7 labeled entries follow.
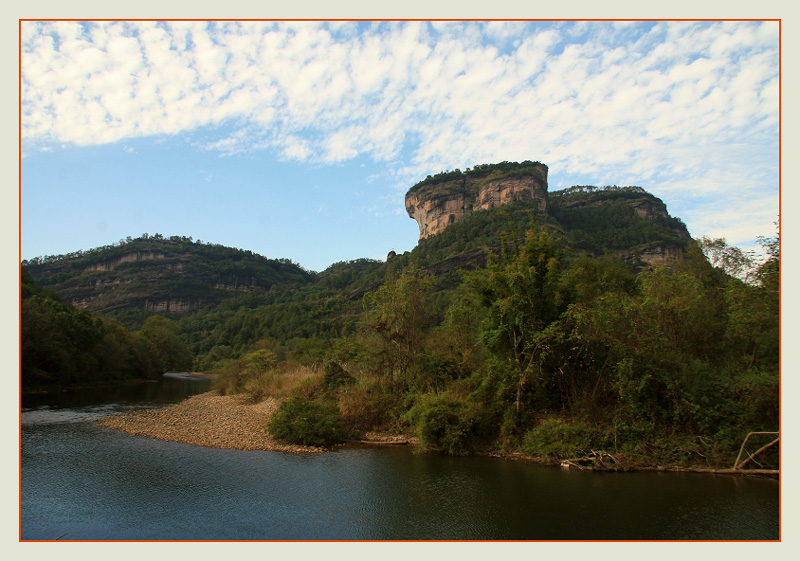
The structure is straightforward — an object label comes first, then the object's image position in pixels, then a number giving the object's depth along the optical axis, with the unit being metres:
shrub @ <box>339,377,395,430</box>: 19.66
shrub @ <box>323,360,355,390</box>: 22.33
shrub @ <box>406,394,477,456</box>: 15.91
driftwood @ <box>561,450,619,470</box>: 13.69
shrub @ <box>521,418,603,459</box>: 14.36
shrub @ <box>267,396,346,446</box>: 17.69
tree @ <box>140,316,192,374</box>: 65.56
